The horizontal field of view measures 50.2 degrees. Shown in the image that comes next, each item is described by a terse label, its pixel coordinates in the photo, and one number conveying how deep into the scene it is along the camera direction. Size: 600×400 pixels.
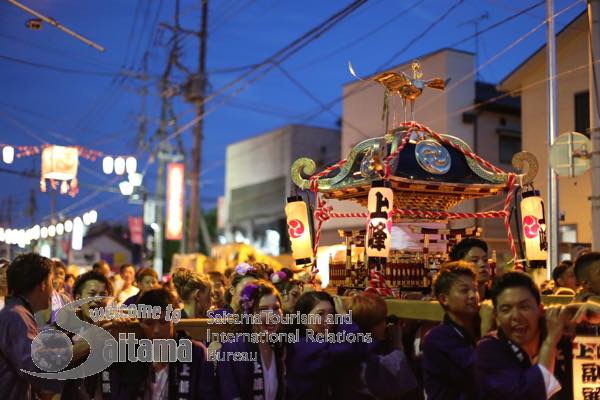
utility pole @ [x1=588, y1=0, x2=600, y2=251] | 9.12
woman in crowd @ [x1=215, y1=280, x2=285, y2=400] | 3.81
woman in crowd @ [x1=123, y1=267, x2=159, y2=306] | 8.53
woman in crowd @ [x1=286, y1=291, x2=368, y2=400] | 3.78
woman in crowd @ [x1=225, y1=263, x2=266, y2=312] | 5.62
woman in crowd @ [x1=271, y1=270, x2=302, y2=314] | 6.18
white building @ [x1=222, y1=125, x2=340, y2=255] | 31.36
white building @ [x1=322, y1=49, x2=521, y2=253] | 19.98
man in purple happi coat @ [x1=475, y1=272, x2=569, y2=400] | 2.68
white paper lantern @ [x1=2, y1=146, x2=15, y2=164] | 17.70
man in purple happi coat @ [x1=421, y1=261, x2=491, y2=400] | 3.17
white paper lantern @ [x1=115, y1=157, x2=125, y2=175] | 20.48
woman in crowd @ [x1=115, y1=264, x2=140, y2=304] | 10.56
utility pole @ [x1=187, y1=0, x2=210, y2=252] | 21.19
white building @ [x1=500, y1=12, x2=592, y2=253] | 16.25
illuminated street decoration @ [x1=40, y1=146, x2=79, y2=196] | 18.30
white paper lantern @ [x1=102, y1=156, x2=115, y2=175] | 20.49
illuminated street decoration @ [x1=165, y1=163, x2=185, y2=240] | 26.38
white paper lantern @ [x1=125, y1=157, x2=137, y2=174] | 20.48
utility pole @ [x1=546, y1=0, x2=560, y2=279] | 11.66
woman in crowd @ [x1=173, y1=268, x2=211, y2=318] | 6.14
